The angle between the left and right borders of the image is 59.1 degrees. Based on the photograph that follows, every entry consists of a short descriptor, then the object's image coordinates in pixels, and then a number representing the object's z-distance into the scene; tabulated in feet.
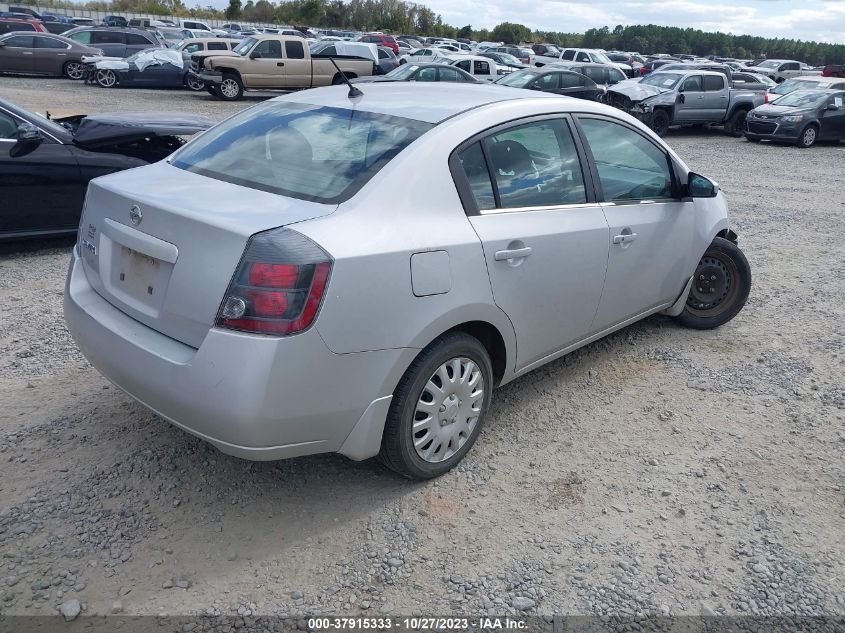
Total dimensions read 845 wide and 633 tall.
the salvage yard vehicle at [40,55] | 78.38
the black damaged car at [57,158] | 19.67
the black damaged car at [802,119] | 59.36
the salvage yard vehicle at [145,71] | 73.97
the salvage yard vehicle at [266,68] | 69.72
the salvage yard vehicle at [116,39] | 83.46
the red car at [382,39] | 124.01
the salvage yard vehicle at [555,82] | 59.93
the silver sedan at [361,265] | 8.77
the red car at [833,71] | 113.60
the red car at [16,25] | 89.92
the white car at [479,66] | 75.74
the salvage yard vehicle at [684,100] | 61.26
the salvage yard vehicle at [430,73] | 62.08
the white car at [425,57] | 80.43
